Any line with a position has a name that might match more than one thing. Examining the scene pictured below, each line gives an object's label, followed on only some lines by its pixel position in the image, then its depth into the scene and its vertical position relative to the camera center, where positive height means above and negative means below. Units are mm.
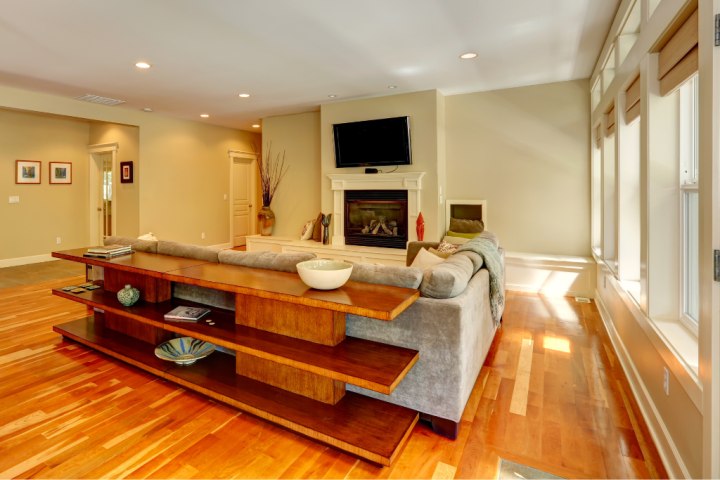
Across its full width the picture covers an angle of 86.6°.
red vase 5141 +102
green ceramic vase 2686 -423
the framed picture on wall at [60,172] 6703 +1138
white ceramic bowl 1909 -211
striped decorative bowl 2482 -774
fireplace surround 5242 +702
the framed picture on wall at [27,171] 6270 +1087
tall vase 6809 +273
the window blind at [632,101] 2473 +909
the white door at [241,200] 8156 +766
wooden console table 1748 -600
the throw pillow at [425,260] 2971 -200
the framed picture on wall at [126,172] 6414 +1083
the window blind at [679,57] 1607 +822
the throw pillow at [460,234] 5000 +4
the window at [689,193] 2014 +217
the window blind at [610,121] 3273 +1008
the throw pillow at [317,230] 6289 +83
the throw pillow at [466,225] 5262 +128
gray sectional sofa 1888 -518
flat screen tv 5238 +1317
